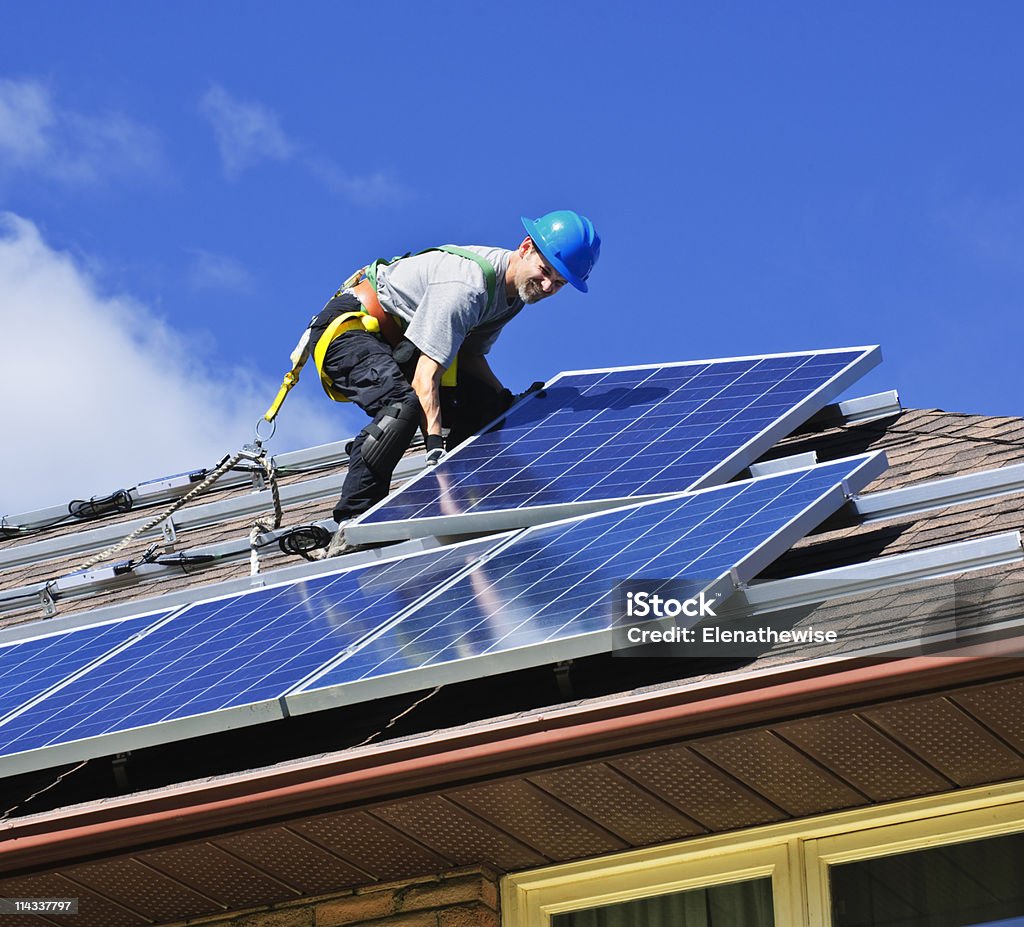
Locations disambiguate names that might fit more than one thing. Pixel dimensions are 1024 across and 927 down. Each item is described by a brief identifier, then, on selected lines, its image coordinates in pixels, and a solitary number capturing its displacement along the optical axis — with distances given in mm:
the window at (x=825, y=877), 12773
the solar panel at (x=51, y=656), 16828
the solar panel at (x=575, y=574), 13836
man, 19562
